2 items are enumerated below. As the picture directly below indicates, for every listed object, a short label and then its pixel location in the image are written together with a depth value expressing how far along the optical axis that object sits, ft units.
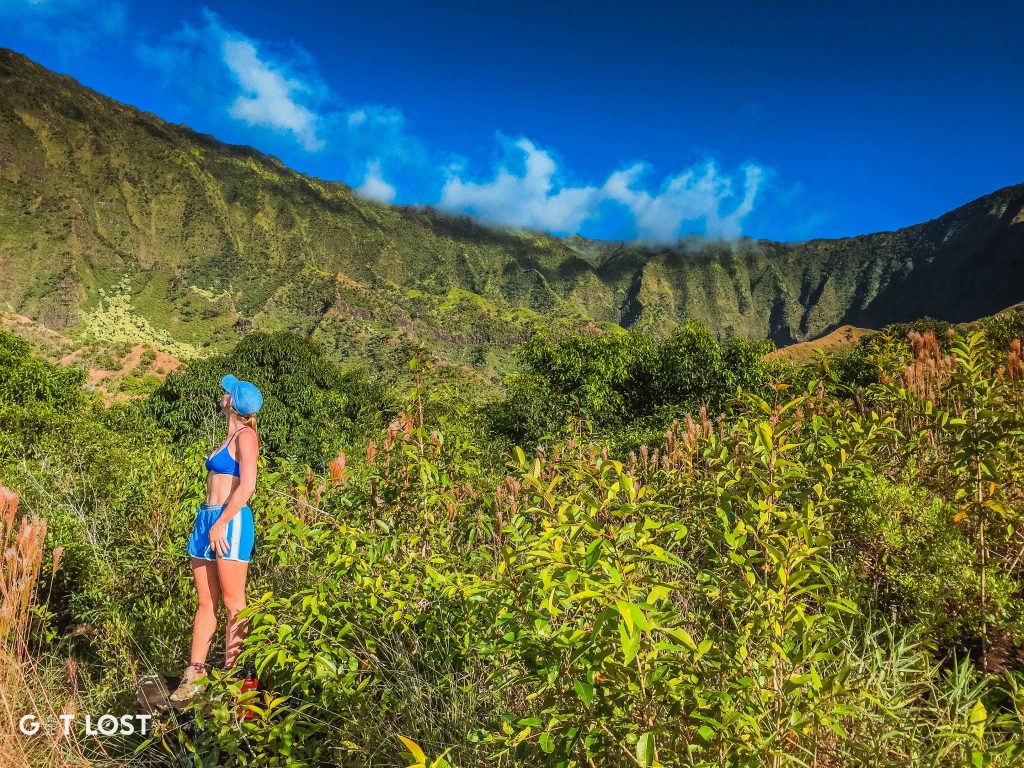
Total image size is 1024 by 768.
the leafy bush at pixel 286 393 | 62.64
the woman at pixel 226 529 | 10.28
